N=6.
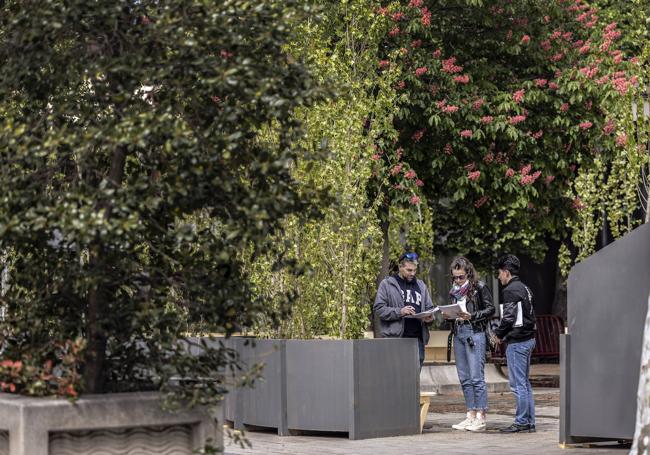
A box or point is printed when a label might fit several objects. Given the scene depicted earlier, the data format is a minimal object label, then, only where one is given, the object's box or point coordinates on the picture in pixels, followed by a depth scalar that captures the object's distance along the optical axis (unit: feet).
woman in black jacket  44.91
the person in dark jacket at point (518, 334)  43.62
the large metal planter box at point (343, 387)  41.88
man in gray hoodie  43.75
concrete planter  23.30
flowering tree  72.18
